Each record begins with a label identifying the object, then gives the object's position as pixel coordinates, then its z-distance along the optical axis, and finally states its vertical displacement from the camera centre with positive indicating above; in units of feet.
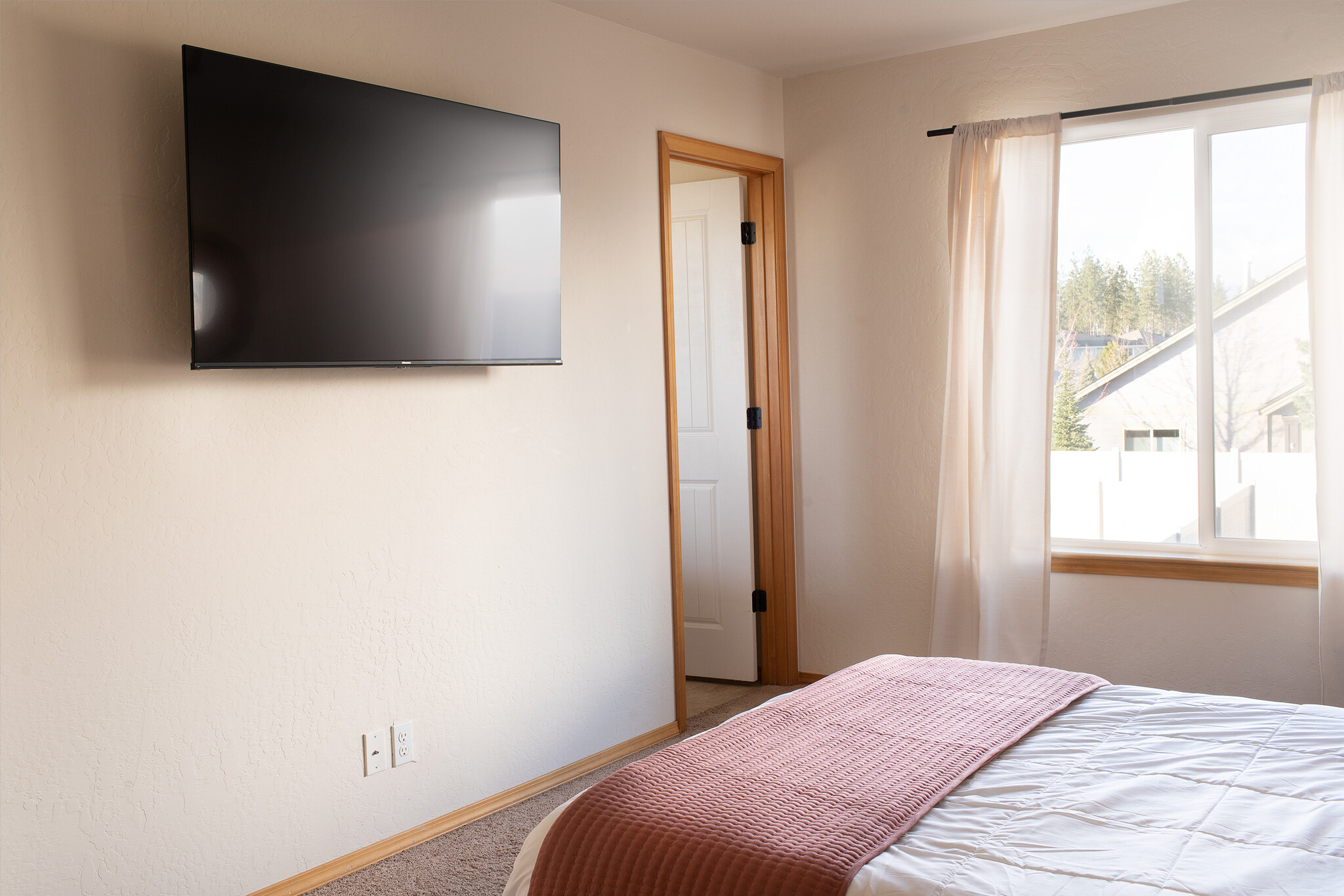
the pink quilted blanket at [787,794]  5.01 -2.05
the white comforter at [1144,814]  4.68 -2.07
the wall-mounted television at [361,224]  7.43 +1.68
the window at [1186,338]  11.08 +0.86
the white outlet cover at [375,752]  8.91 -2.82
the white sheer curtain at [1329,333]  10.30 +0.79
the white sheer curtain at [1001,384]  11.77 +0.38
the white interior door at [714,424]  13.98 -0.01
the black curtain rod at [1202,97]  10.58 +3.40
